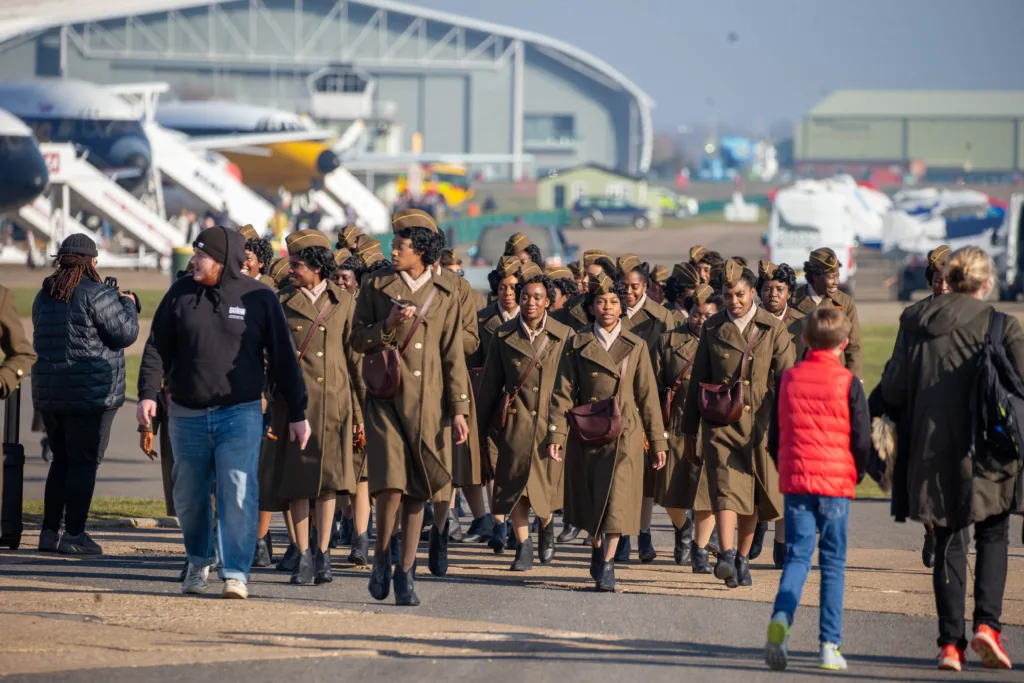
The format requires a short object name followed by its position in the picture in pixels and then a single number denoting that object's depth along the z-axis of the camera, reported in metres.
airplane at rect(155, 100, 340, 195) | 136.12
